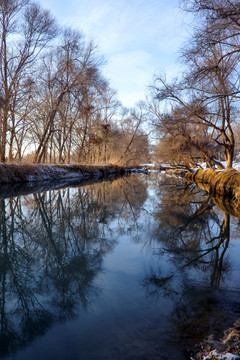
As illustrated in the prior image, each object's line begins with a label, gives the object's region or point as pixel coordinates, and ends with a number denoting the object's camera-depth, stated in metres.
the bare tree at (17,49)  15.18
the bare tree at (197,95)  6.39
